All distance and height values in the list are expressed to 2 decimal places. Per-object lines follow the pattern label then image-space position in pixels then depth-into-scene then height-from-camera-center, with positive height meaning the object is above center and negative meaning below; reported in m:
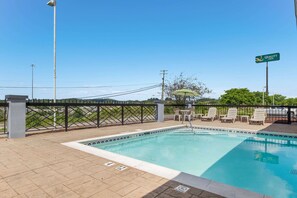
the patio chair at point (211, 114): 11.00 -0.78
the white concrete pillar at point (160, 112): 10.40 -0.61
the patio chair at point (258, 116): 9.43 -0.77
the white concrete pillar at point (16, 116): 5.32 -0.44
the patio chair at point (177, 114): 11.23 -0.80
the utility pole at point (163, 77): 21.33 +2.77
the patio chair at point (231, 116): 10.26 -0.80
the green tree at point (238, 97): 25.34 +0.60
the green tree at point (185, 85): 19.05 +1.64
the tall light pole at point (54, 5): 10.19 +5.16
